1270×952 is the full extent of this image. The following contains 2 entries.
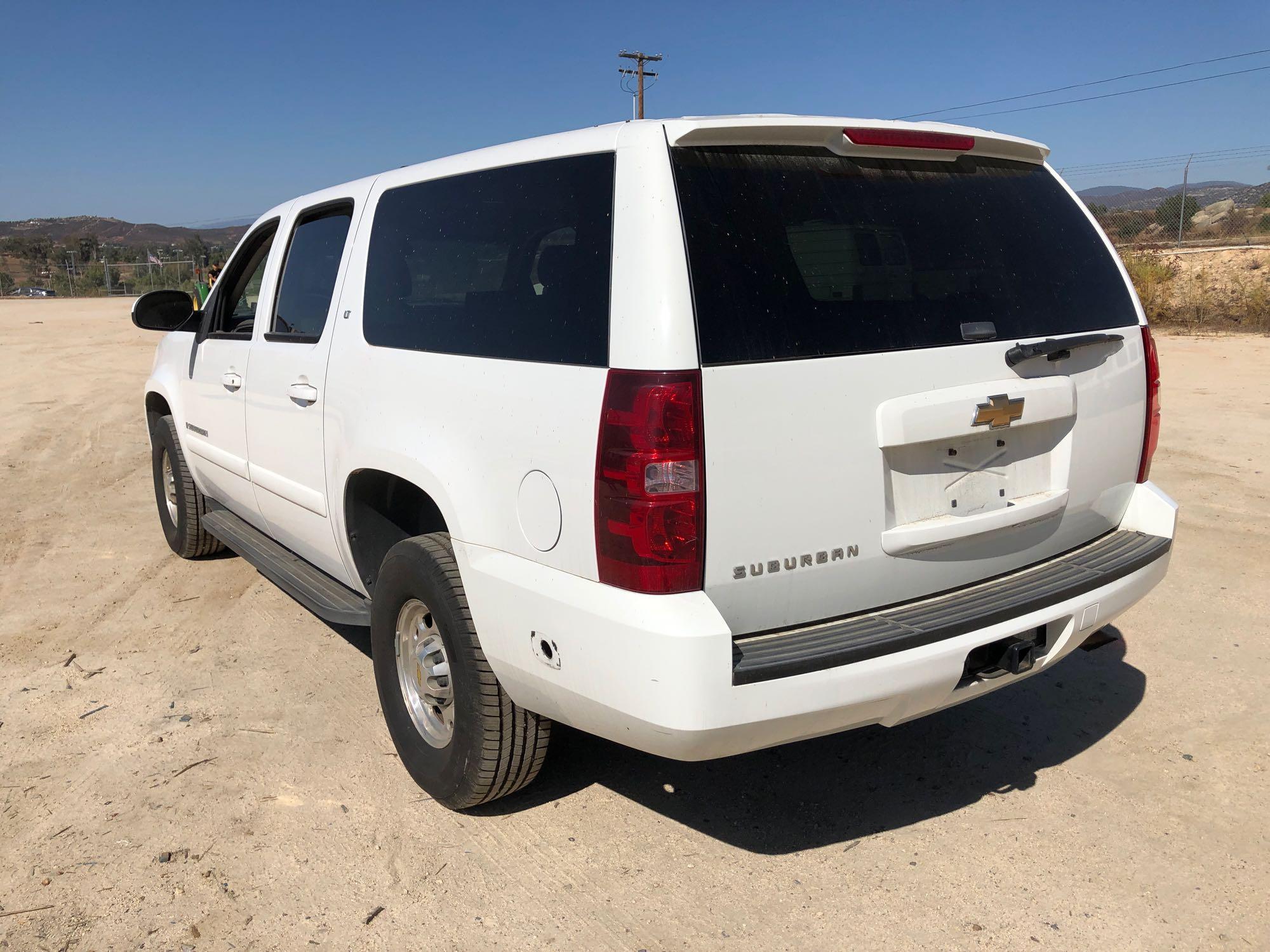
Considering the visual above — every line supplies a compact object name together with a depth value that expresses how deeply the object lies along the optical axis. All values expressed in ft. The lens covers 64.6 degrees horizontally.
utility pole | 127.13
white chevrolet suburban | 7.88
